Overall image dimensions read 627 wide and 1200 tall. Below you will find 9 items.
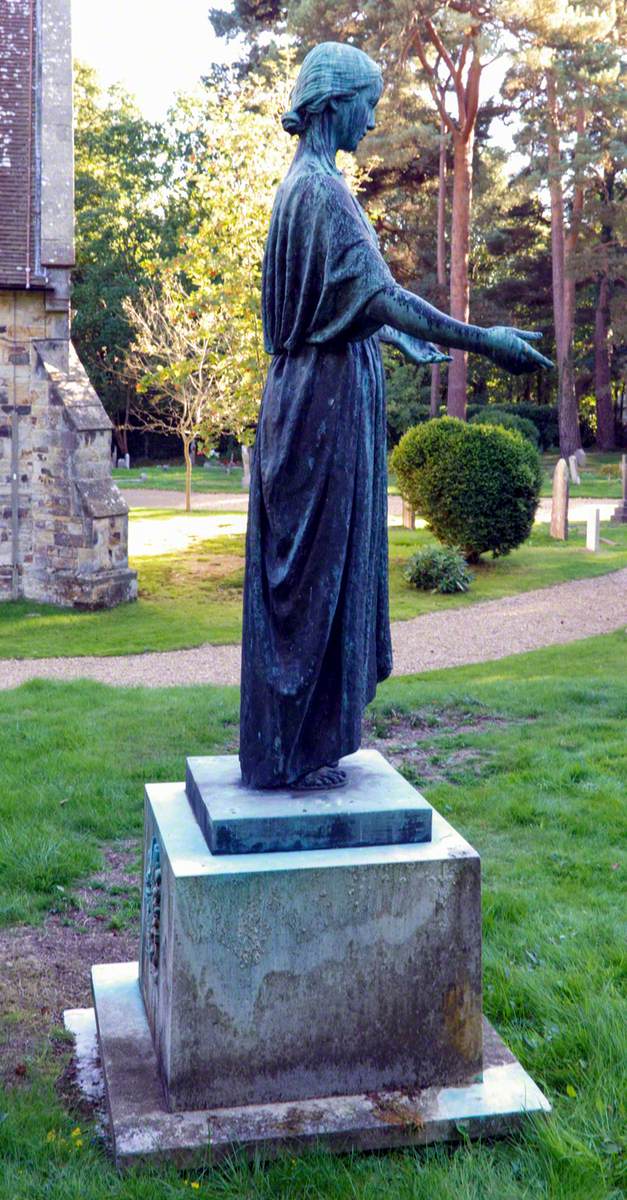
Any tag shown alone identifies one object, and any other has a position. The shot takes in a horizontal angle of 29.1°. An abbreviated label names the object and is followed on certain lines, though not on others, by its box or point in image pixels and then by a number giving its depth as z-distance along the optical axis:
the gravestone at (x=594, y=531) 19.30
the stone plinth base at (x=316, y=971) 3.28
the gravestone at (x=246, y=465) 31.84
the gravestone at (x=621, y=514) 22.97
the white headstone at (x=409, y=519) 21.56
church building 14.85
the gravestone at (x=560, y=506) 20.53
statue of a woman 3.28
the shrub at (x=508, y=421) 34.59
